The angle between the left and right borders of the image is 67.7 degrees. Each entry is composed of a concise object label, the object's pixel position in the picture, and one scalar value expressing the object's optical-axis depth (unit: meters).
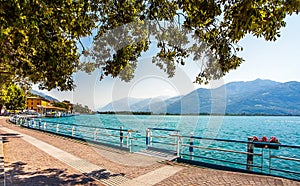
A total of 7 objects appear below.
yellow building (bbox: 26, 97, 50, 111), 126.25
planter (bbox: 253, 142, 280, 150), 6.96
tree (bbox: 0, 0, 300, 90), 4.46
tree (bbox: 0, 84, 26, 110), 73.88
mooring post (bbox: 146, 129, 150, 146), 11.28
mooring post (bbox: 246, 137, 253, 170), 7.52
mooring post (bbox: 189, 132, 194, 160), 8.95
